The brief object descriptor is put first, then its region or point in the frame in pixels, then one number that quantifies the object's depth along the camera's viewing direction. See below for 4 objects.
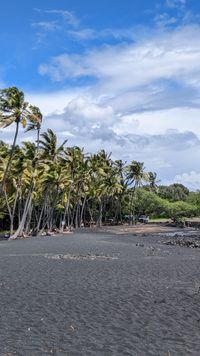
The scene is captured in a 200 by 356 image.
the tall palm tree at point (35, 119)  47.97
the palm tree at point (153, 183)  131.15
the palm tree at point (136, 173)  98.19
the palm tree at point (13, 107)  45.69
